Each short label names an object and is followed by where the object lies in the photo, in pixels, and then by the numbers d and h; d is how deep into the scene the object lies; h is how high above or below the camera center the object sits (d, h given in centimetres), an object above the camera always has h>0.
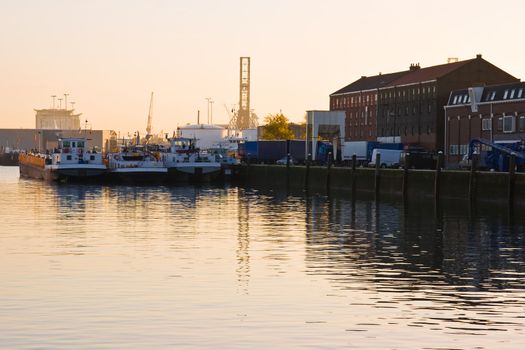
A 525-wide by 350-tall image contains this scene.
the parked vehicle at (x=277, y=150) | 14475 -245
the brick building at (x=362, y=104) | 18300 +415
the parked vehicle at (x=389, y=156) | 11962 -245
